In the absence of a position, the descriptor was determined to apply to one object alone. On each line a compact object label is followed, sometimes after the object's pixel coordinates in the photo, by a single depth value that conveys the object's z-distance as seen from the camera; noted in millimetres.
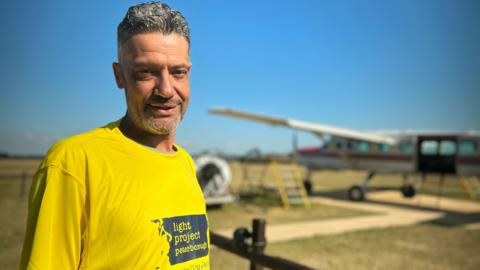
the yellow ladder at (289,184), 13273
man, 1031
